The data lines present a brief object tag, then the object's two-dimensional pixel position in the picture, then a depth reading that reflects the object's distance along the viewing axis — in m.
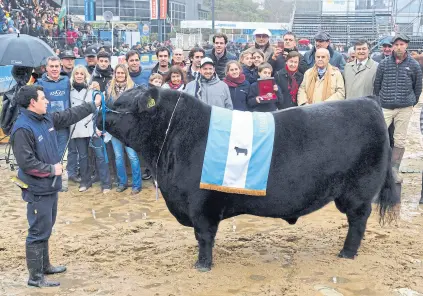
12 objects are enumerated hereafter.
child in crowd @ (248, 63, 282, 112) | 7.14
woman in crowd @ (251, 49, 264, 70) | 7.73
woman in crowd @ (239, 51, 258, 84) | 7.72
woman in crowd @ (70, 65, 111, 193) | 7.55
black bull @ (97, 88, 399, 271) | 4.71
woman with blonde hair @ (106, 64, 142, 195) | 7.35
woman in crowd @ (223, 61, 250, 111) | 7.21
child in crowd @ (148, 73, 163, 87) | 7.30
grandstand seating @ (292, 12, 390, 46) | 32.34
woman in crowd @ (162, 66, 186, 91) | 7.36
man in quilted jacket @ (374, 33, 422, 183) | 7.36
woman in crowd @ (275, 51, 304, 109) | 7.42
